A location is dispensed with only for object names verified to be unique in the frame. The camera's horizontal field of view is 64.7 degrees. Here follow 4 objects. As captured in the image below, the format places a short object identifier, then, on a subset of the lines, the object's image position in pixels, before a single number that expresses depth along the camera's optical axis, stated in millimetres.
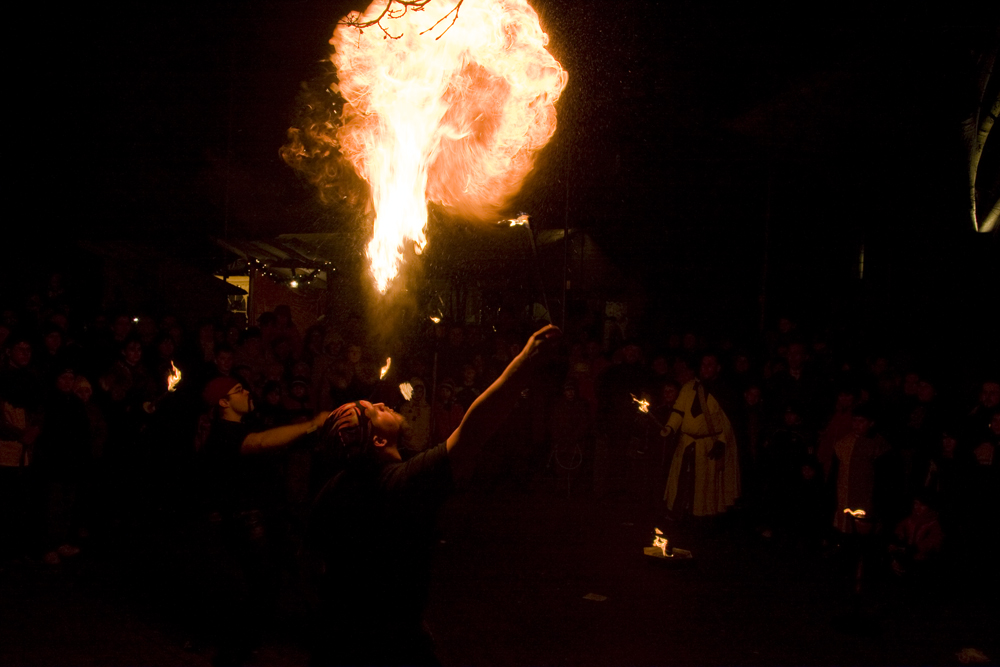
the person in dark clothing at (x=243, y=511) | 4398
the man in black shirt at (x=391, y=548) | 2355
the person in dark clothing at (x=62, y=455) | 6156
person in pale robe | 7469
